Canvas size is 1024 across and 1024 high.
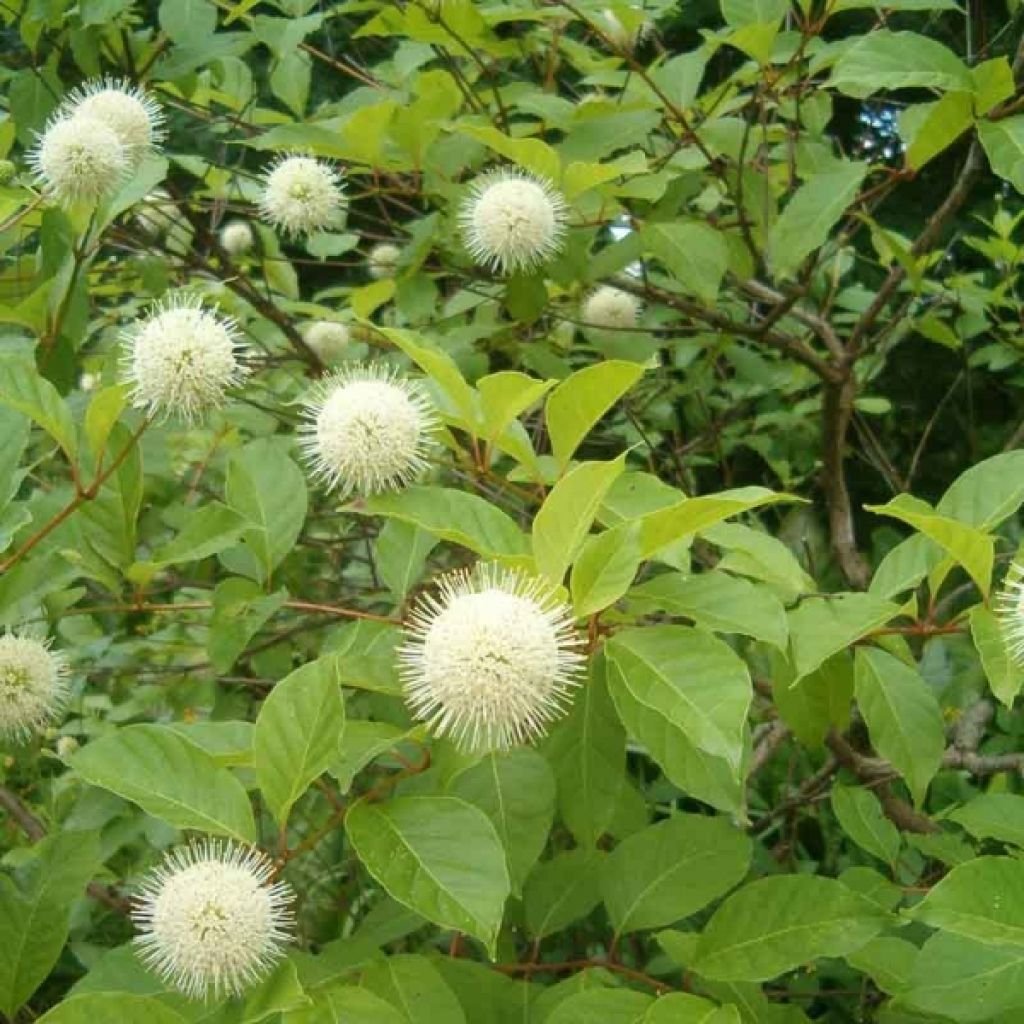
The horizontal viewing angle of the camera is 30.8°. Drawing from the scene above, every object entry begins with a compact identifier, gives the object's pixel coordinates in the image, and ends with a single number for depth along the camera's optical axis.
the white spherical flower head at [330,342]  0.58
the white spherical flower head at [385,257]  0.60
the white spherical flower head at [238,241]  0.66
